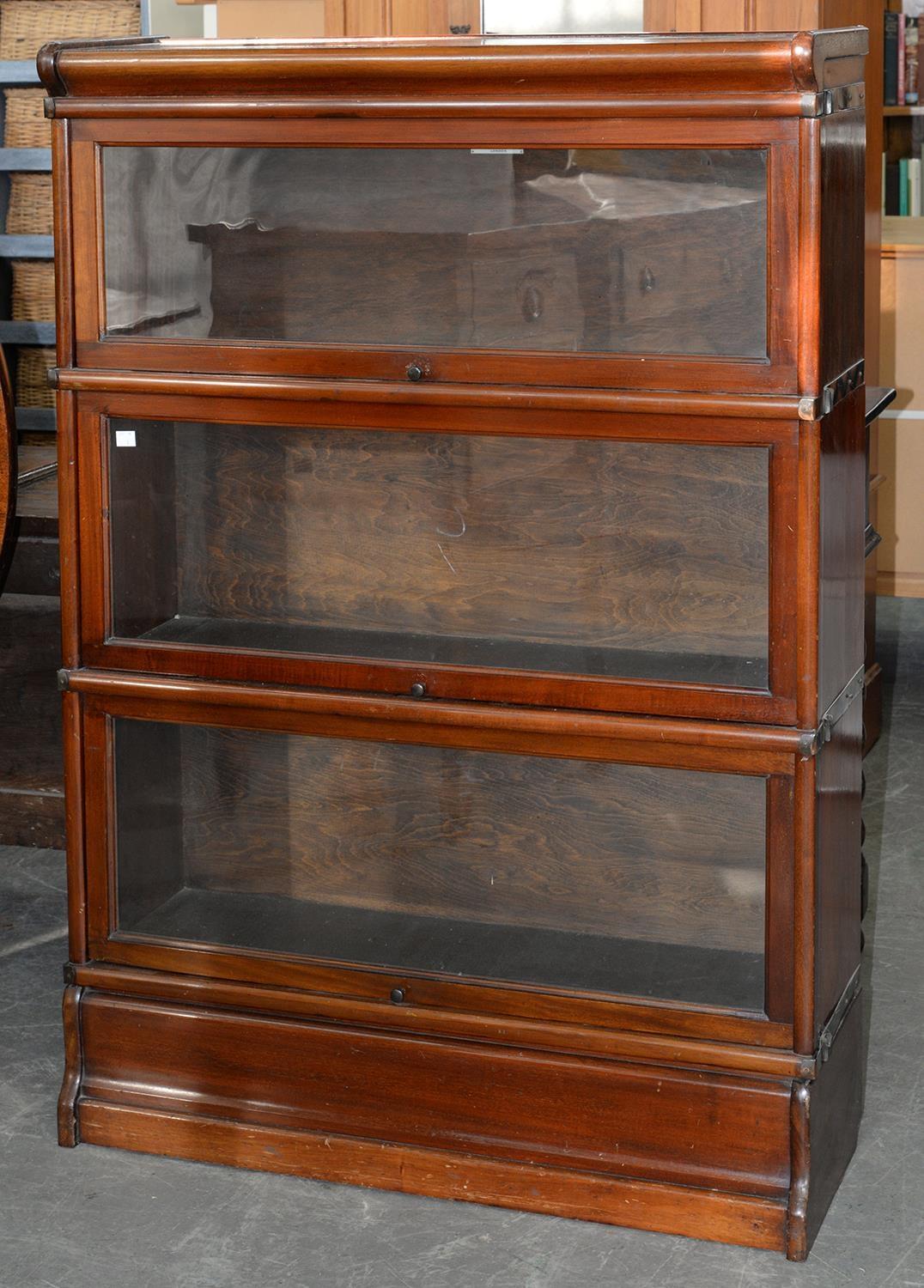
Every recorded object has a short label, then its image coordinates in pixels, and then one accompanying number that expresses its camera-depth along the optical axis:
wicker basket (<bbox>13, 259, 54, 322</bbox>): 5.48
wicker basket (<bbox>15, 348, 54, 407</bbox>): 5.46
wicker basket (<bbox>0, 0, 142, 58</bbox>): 5.20
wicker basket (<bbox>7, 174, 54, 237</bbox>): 5.40
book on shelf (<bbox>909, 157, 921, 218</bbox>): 6.18
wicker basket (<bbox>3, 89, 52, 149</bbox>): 5.34
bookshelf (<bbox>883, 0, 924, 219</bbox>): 6.14
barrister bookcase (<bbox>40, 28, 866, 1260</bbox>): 2.20
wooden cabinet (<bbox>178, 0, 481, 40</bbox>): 3.83
